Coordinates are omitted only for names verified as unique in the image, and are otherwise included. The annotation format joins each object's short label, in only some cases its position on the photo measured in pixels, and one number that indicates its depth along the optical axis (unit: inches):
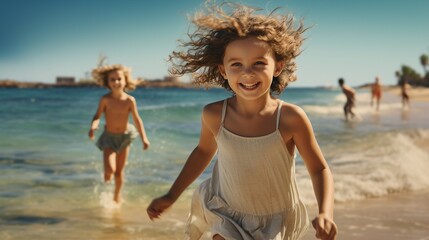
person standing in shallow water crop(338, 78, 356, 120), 825.2
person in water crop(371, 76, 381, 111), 1069.4
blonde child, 284.2
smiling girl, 109.5
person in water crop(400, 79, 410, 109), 1121.9
